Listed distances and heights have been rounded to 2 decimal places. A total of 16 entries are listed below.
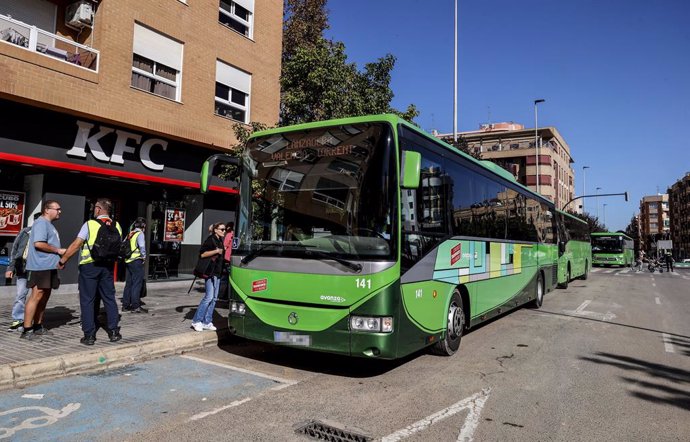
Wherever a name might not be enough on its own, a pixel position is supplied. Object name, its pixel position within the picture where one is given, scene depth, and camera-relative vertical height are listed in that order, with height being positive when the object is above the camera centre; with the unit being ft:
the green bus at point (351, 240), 16.51 +0.20
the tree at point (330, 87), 38.32 +13.98
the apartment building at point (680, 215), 326.44 +27.90
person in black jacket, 24.12 -2.09
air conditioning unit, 39.27 +19.68
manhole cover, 12.05 -5.12
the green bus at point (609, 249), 123.65 +0.31
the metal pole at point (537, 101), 144.05 +46.84
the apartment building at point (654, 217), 448.65 +34.01
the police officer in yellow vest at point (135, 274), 30.01 -2.19
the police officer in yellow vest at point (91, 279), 20.08 -1.73
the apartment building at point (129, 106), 35.86 +12.20
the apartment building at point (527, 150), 224.33 +50.21
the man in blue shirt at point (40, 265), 20.75 -1.17
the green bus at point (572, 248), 52.29 +0.11
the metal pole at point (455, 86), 63.36 +23.13
